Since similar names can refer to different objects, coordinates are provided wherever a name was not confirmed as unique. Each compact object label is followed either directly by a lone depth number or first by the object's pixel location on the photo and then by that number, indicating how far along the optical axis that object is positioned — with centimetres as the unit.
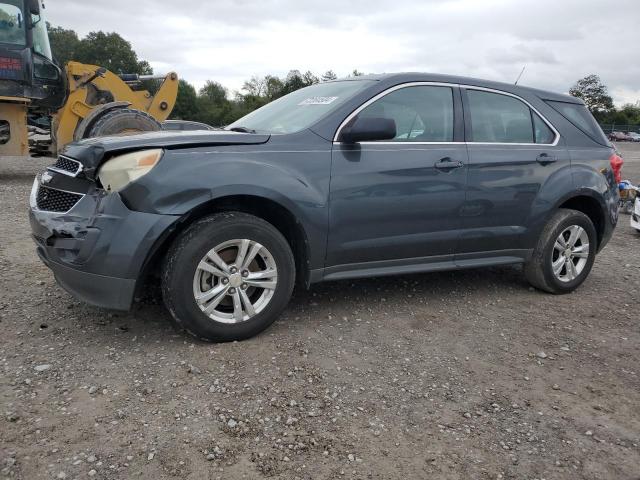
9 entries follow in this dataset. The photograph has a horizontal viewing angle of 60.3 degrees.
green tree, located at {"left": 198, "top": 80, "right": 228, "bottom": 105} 9044
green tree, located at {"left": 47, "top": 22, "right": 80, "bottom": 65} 6109
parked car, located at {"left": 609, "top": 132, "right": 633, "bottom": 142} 6234
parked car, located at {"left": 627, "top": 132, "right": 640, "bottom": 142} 6167
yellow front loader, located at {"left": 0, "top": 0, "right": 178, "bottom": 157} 939
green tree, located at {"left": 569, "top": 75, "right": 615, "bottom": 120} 9150
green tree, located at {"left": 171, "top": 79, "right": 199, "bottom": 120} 7019
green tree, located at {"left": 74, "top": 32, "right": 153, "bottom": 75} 6569
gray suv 318
